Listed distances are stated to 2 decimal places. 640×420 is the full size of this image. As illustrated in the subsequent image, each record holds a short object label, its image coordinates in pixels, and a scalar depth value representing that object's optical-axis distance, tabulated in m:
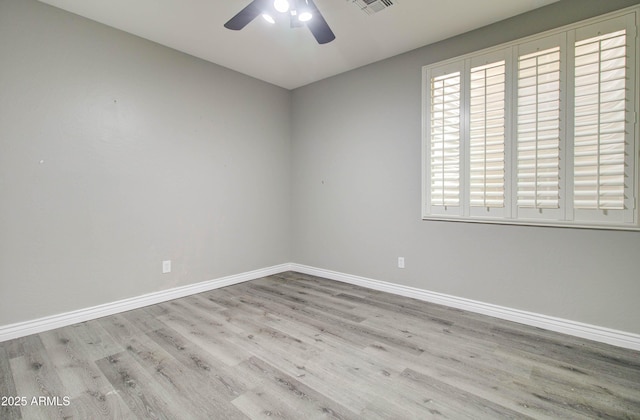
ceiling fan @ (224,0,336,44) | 1.87
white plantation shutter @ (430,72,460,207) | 2.88
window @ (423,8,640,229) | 2.15
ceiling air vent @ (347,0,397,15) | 2.36
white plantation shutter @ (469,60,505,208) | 2.63
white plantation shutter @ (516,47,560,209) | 2.39
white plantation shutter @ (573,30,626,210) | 2.15
